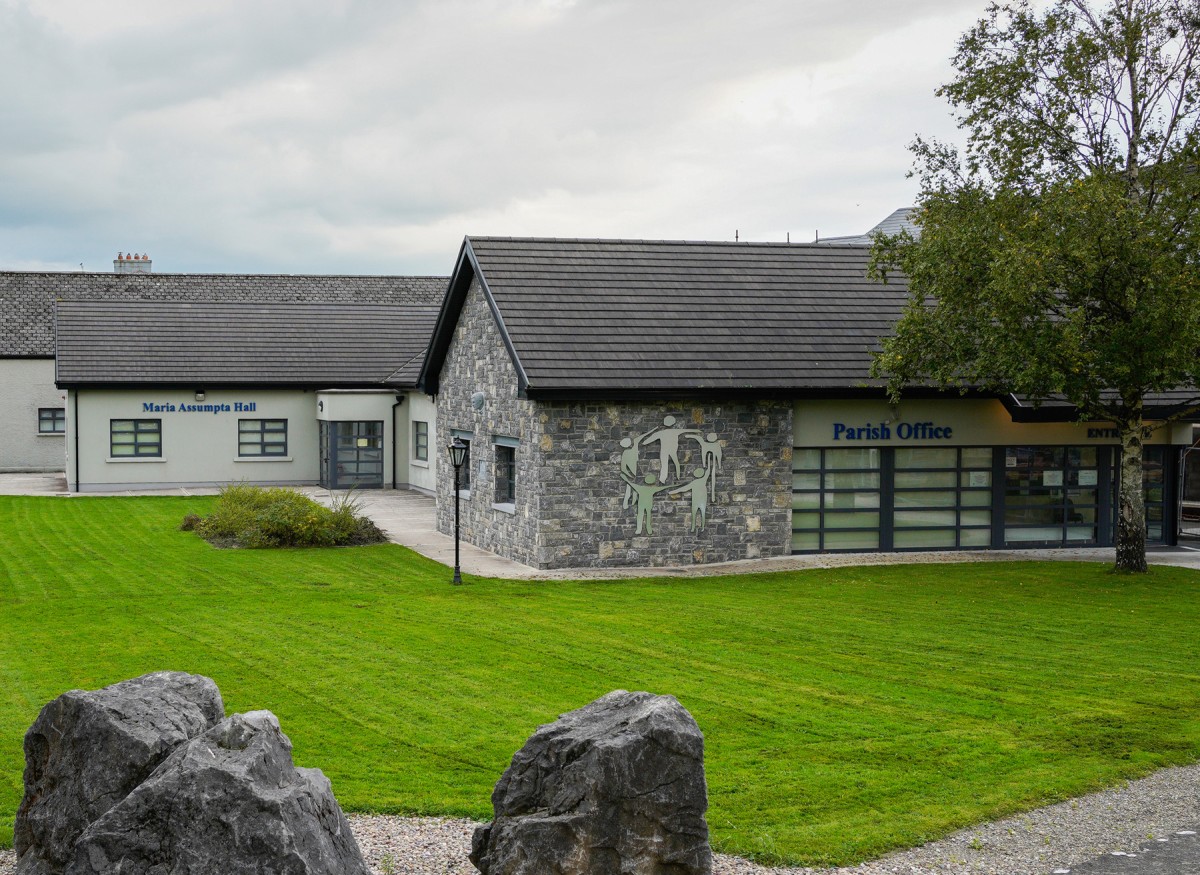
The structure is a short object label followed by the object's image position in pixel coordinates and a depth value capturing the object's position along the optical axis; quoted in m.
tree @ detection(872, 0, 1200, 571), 18.56
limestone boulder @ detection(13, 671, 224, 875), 6.52
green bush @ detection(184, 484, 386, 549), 24.22
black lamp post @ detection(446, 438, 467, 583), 19.52
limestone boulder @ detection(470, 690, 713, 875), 6.54
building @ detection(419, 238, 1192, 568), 21.14
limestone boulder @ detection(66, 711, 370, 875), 5.78
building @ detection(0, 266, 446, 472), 41.69
